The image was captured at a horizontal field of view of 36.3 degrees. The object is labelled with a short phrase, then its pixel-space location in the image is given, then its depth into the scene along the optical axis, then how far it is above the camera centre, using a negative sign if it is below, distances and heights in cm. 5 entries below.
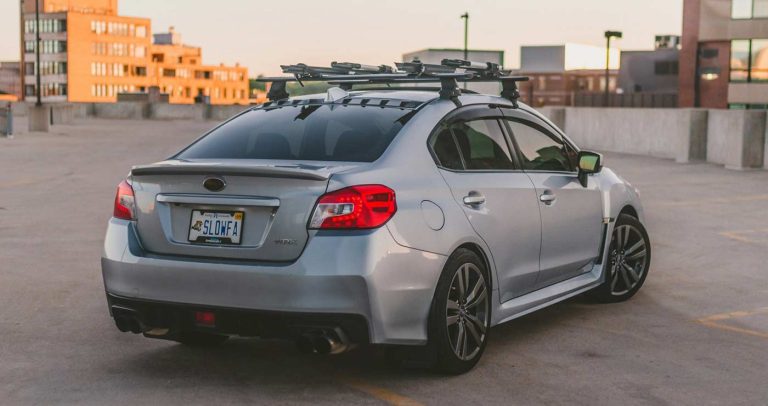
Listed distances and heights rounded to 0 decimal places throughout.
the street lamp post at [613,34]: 6300 +265
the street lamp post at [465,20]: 8507 +444
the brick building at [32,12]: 19732 +1048
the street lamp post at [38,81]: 5572 -40
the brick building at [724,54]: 7238 +195
